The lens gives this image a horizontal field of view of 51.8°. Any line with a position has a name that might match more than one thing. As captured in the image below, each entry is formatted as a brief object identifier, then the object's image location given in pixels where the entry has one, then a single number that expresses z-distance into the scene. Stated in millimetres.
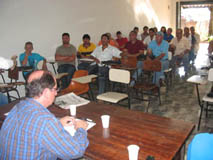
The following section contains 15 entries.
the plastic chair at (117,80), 3092
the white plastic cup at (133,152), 1161
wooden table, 1261
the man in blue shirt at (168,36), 8312
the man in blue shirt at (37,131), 1077
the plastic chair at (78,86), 3509
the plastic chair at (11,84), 3695
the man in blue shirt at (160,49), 4793
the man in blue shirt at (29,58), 4430
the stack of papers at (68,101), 2090
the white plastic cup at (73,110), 1832
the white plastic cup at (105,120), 1564
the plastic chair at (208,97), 2900
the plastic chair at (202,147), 1216
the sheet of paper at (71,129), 1466
